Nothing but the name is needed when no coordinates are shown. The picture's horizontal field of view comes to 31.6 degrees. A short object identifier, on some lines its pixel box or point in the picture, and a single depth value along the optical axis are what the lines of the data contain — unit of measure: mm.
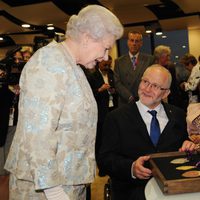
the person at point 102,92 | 3561
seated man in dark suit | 1820
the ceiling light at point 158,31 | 9144
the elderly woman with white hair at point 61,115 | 1093
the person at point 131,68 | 3301
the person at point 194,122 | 1838
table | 1079
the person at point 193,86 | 3562
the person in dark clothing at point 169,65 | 4133
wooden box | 1066
